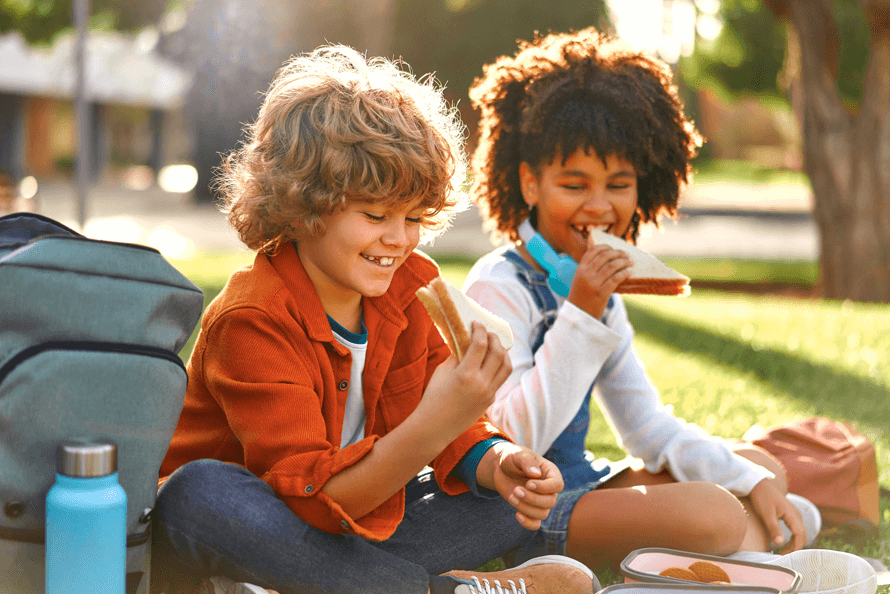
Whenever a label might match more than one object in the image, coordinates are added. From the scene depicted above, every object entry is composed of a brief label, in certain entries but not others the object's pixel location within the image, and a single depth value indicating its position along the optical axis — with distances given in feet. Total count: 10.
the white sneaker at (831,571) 7.84
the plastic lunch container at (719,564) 7.50
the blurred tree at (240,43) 37.91
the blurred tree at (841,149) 26.78
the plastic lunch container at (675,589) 7.30
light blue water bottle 6.84
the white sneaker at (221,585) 7.30
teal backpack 6.96
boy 7.27
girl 8.30
